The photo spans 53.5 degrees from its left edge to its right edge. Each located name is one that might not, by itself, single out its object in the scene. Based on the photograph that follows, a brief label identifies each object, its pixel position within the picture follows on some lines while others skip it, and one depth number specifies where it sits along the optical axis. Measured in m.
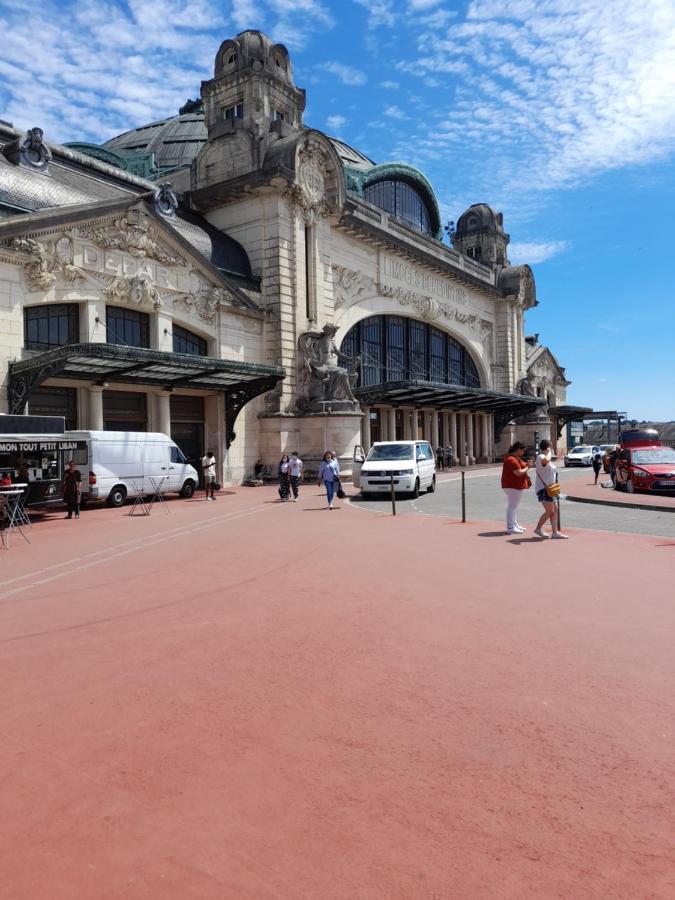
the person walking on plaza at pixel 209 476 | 22.02
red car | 20.36
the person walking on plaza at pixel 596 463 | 26.58
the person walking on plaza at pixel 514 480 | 12.21
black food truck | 17.14
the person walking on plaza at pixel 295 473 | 21.30
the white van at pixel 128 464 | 19.64
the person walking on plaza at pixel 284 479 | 21.22
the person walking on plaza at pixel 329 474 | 18.31
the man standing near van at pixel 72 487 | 17.69
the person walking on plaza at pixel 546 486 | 11.77
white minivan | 20.75
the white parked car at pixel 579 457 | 45.81
